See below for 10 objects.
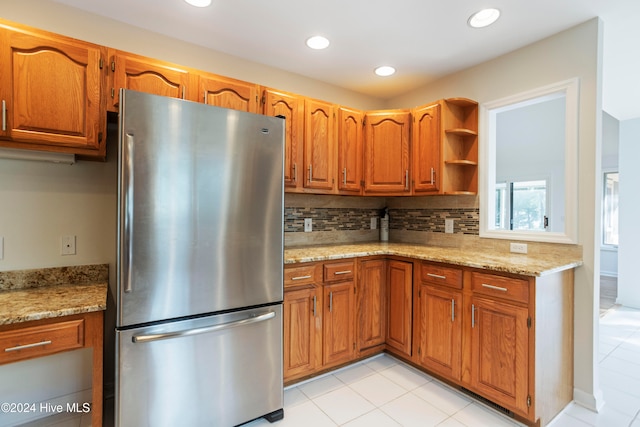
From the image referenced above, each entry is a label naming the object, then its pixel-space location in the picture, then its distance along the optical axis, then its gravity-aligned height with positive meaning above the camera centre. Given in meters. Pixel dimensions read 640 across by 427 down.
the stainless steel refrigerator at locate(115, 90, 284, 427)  1.45 -0.28
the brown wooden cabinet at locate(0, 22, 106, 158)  1.53 +0.62
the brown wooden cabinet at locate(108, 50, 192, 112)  1.80 +0.83
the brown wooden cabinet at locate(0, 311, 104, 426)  1.30 -0.57
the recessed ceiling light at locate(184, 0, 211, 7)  1.84 +1.25
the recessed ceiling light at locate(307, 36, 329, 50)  2.24 +1.26
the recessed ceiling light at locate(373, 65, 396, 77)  2.71 +1.27
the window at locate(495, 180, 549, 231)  5.26 +0.15
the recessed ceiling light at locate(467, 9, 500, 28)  1.92 +1.25
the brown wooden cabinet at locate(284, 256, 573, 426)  1.78 -0.78
